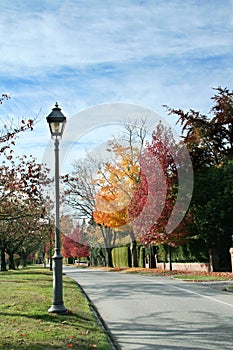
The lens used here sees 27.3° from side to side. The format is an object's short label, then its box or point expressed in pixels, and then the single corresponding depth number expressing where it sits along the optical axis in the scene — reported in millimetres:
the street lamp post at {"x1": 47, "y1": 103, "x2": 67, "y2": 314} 11328
